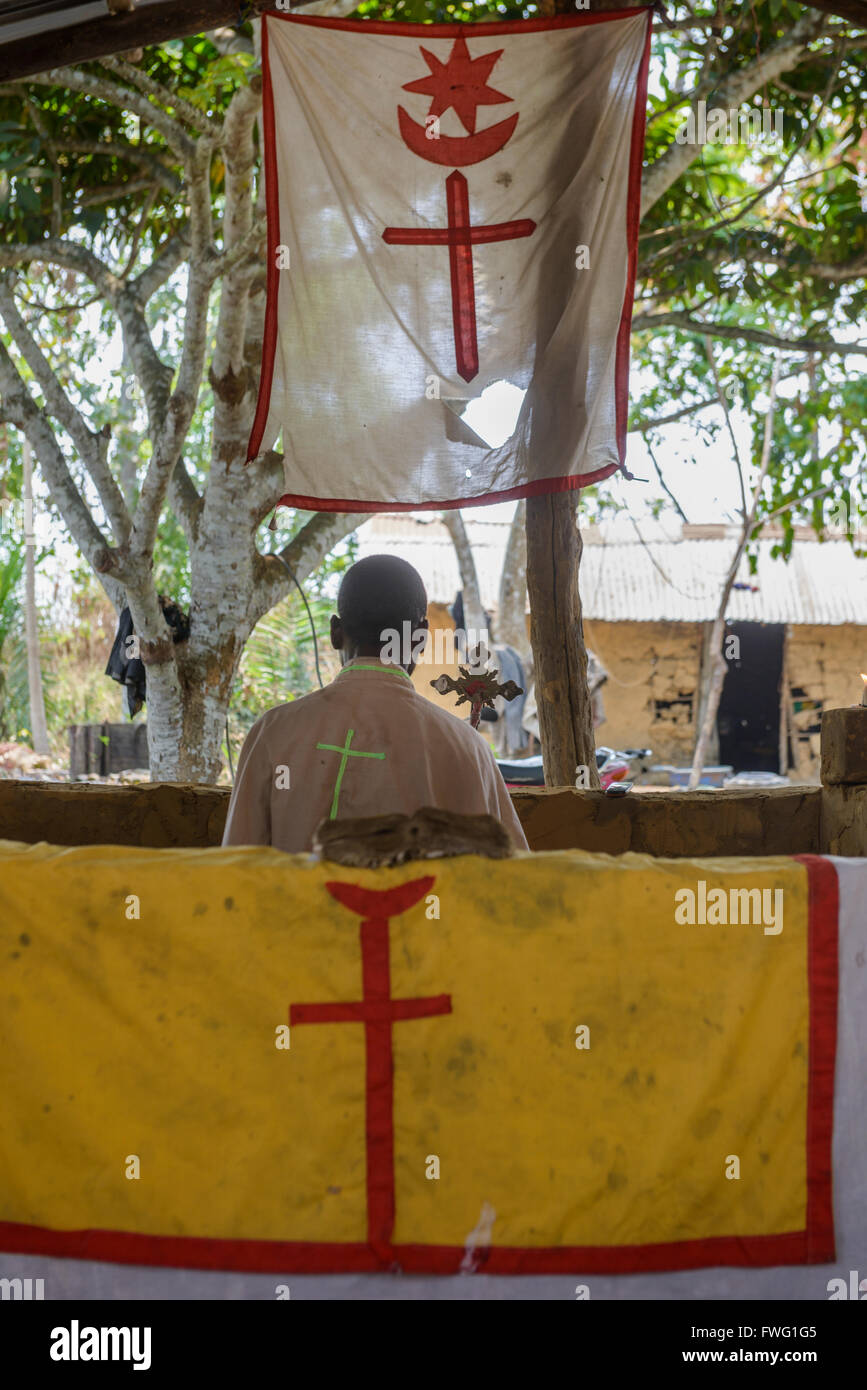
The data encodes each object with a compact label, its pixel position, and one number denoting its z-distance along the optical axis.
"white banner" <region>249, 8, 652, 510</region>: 3.80
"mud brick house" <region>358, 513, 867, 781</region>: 13.52
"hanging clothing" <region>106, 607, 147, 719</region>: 6.46
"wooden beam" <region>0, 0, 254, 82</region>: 3.75
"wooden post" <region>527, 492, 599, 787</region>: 4.71
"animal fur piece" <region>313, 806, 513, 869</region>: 2.08
